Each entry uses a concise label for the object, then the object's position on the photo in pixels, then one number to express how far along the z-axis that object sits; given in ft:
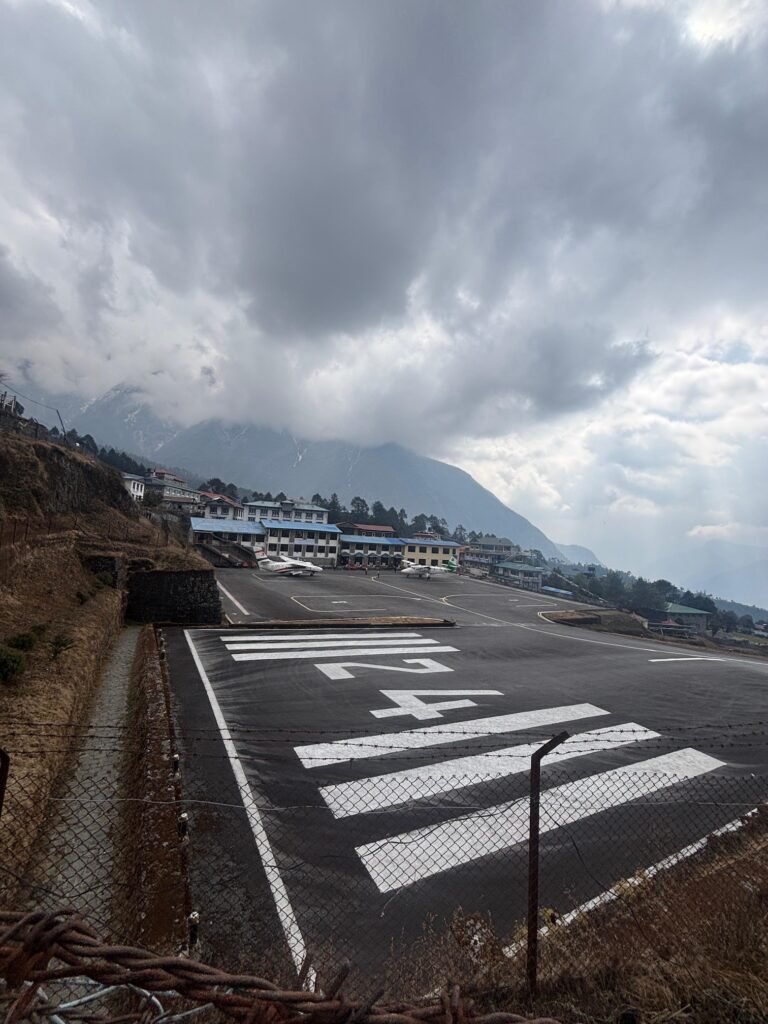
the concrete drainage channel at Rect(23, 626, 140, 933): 21.39
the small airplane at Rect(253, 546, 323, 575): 156.15
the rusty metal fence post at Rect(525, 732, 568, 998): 11.60
